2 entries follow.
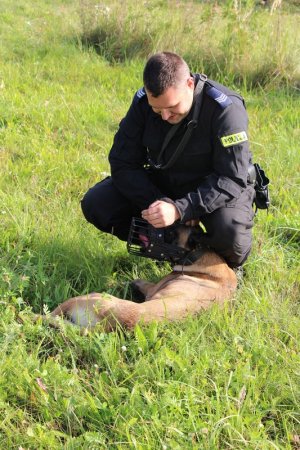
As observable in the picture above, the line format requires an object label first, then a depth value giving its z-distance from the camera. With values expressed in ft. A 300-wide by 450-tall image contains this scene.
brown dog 17.44
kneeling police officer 18.93
